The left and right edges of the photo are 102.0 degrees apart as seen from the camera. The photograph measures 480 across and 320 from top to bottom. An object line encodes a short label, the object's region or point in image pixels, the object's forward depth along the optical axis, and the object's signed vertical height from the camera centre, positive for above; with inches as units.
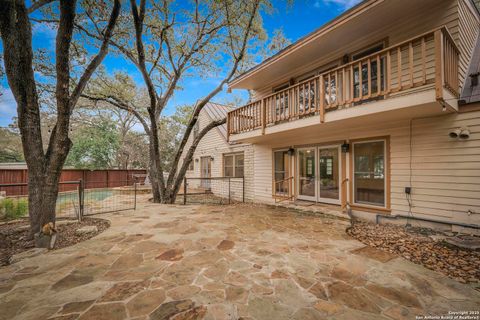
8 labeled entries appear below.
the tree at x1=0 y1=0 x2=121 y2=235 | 129.0 +46.5
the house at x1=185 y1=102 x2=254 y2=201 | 358.9 +4.2
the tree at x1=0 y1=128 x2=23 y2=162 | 782.5 +80.9
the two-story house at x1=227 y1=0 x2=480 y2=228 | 152.2 +41.0
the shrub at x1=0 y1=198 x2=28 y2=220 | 218.5 -49.9
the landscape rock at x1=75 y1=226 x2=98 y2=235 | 166.9 -57.3
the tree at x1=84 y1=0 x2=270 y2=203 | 276.7 +195.4
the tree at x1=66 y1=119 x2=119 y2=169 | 620.4 +60.3
